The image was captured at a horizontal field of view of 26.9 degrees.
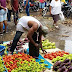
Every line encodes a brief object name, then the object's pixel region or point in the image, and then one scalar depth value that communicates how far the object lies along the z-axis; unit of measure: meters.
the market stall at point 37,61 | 3.78
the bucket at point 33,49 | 4.59
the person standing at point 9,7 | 8.10
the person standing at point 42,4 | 11.92
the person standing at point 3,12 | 6.68
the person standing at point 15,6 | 8.05
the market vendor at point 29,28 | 4.08
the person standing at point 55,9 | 8.16
